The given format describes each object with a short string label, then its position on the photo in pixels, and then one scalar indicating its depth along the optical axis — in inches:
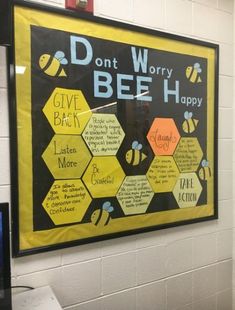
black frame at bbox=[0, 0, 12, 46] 50.6
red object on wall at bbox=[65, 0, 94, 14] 60.9
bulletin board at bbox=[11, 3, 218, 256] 57.8
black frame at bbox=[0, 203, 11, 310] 46.9
